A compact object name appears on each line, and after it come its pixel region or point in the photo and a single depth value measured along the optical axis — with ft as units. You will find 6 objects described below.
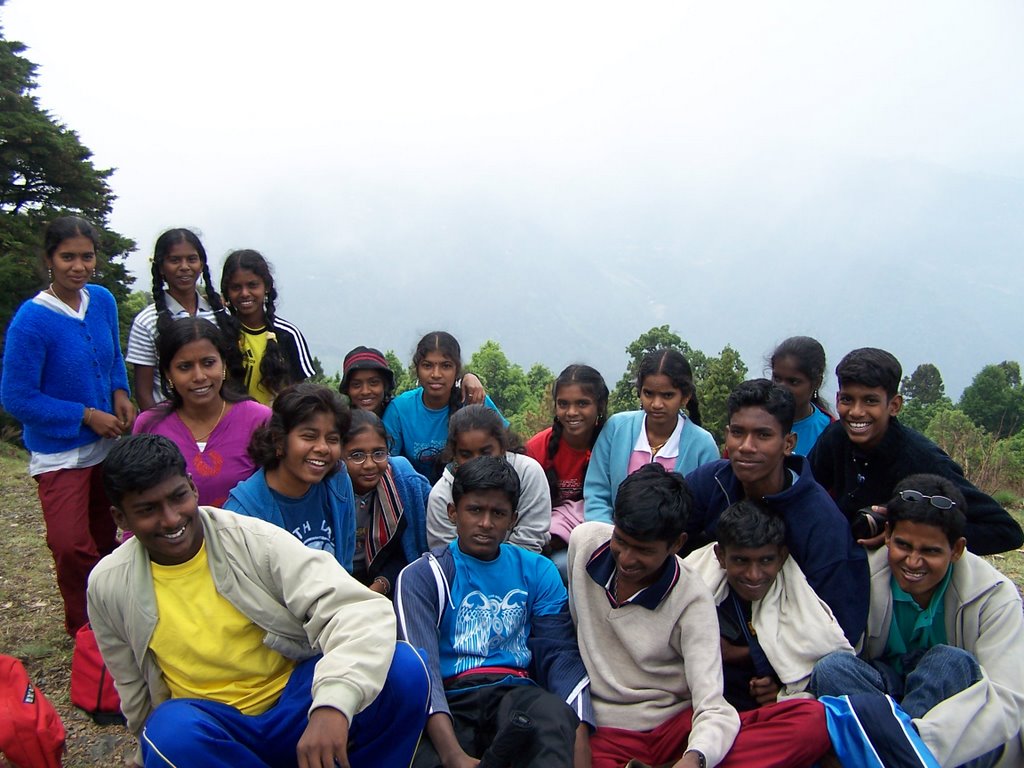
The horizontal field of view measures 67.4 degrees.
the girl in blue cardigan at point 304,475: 9.77
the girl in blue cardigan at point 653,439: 12.50
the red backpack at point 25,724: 7.86
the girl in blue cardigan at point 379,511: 11.27
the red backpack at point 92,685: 9.85
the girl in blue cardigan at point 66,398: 11.32
